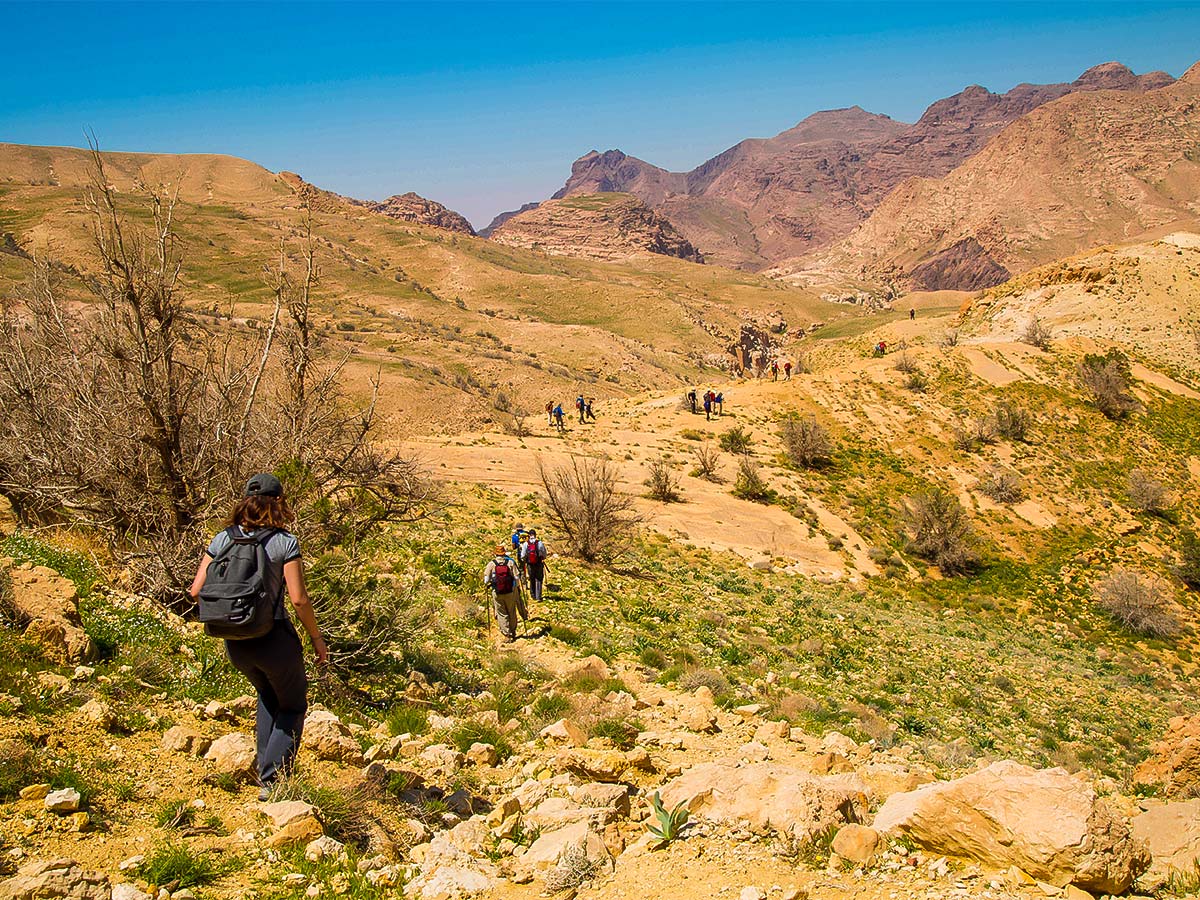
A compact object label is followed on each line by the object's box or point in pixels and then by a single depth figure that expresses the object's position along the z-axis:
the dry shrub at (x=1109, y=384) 29.84
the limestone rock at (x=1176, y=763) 7.21
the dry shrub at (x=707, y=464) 24.75
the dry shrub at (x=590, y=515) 14.82
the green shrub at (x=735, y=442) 27.12
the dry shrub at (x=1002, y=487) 24.45
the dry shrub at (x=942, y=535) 20.84
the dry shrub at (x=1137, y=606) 17.73
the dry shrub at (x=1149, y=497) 24.05
